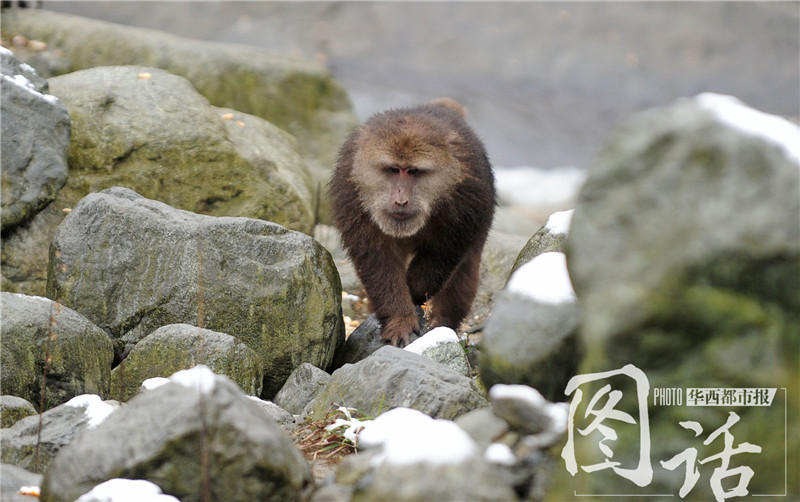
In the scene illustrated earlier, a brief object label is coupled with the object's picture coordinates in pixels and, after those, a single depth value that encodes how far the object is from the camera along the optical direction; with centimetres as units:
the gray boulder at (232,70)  2216
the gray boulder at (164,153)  1490
